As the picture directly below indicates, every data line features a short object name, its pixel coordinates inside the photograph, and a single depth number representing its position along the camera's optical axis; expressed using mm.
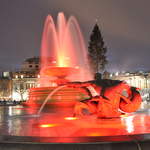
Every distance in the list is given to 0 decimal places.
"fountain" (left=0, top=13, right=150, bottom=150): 6504
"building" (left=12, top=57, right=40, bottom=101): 97394
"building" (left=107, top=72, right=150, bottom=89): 103000
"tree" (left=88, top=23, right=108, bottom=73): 53031
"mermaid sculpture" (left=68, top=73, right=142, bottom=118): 10961
